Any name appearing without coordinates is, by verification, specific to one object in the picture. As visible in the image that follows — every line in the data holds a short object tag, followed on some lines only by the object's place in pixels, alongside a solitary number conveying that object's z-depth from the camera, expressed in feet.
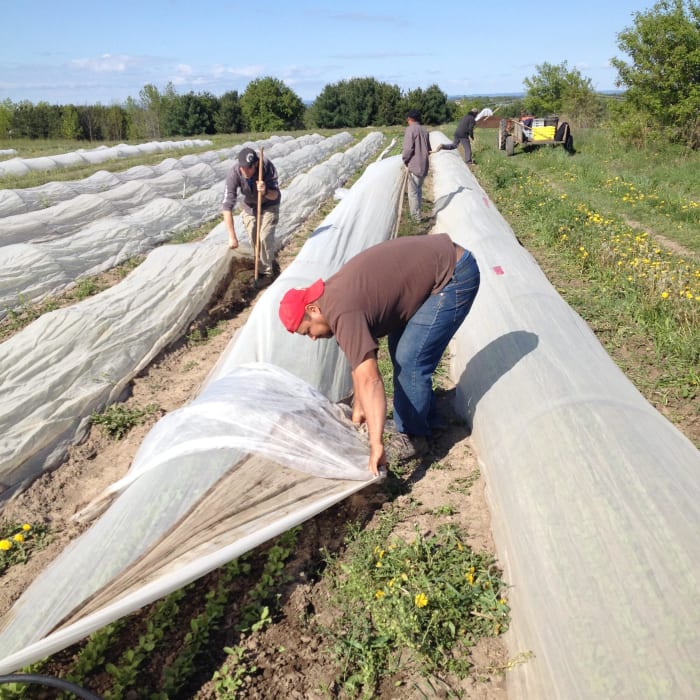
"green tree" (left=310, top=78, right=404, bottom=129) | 151.84
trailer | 55.77
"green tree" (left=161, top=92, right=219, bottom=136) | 156.04
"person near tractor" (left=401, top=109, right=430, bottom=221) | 26.94
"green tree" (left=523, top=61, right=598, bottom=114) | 109.81
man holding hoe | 19.22
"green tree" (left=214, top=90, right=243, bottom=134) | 157.28
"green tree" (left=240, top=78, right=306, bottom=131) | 154.81
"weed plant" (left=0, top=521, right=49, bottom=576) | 9.53
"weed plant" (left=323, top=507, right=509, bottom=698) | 7.09
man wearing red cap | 7.82
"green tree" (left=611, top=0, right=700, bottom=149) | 46.29
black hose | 5.35
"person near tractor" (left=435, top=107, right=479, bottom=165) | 47.55
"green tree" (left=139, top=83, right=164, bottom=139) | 162.30
